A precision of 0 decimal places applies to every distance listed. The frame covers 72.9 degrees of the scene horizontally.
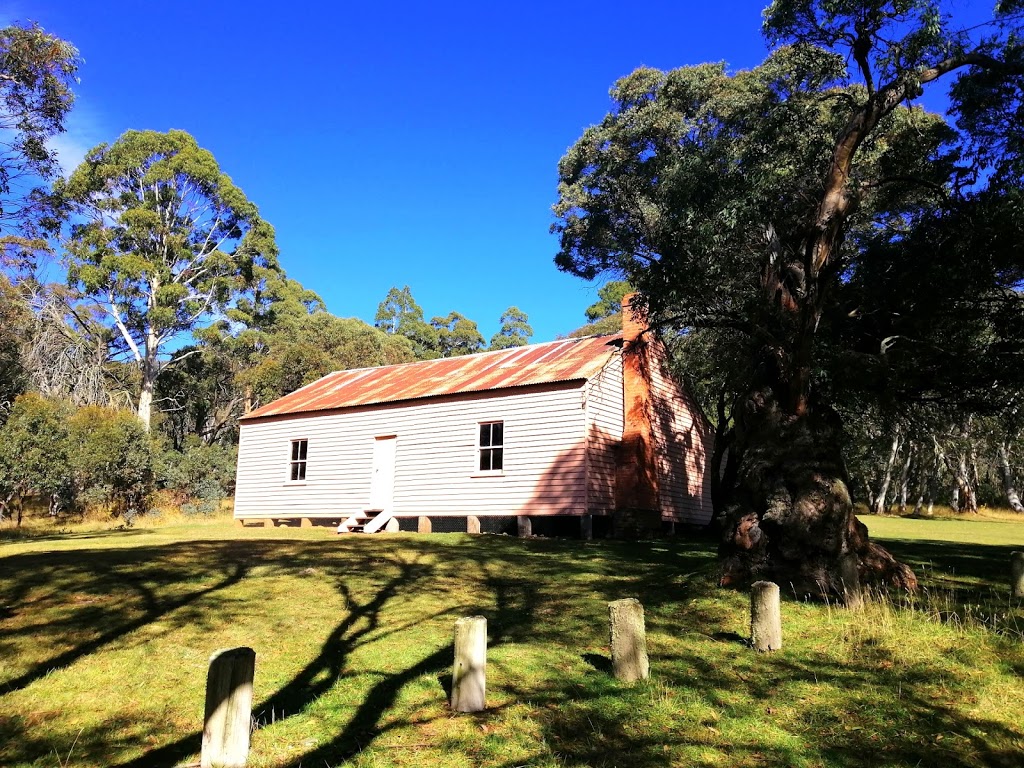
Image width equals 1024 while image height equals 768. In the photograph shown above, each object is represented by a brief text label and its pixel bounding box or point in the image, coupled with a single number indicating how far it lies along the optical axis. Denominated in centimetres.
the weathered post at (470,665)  584
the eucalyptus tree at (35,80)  1551
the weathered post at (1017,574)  902
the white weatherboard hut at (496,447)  1964
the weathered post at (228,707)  460
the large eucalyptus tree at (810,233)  1010
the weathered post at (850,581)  838
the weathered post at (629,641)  640
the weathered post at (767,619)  717
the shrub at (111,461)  2573
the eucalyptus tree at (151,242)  3791
